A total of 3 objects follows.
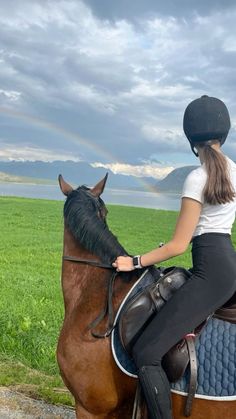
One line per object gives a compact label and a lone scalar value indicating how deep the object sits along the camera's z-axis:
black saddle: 3.14
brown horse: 3.37
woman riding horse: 3.11
